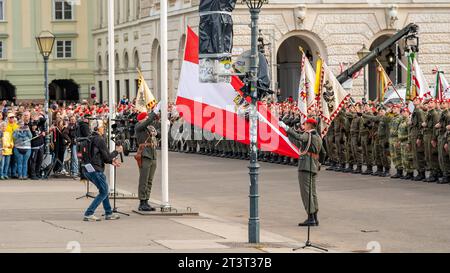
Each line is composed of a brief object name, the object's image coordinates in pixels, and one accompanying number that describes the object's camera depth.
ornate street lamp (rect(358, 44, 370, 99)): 47.89
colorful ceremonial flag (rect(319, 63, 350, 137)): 31.66
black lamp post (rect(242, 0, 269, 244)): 18.42
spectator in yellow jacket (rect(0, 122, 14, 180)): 33.66
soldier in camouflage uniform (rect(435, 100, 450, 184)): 29.30
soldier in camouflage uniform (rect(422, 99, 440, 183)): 30.08
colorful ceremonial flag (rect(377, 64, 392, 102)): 43.41
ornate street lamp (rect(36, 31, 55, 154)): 36.78
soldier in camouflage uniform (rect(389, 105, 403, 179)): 31.67
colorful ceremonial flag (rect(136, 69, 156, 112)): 33.92
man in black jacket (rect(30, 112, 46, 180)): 34.16
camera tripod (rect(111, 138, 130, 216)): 23.22
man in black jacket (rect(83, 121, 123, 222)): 21.86
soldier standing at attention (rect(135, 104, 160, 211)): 23.45
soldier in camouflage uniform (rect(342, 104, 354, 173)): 34.56
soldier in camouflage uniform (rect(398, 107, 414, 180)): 31.27
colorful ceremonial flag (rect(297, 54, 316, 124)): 31.22
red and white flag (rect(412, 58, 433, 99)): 37.75
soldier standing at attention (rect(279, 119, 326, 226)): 21.48
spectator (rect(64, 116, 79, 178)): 34.38
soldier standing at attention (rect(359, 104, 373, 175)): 33.53
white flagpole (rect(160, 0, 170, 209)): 23.14
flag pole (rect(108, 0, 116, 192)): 27.56
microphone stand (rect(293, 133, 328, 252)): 17.92
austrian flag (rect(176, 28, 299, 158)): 20.20
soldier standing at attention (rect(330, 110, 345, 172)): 34.98
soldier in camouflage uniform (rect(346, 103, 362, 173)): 34.00
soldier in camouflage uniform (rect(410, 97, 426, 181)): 30.69
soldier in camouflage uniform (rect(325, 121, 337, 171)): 35.53
